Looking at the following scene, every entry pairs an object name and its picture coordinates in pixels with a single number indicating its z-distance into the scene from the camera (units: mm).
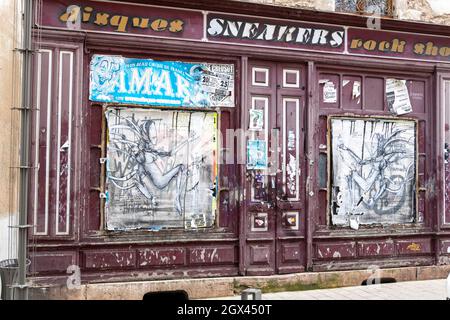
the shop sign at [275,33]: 7715
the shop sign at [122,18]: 7012
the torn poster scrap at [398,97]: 8648
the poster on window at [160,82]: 7277
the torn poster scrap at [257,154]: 7871
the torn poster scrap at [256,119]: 7879
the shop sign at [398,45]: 8383
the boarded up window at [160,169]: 7332
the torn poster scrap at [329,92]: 8289
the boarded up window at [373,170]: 8336
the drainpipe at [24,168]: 5504
